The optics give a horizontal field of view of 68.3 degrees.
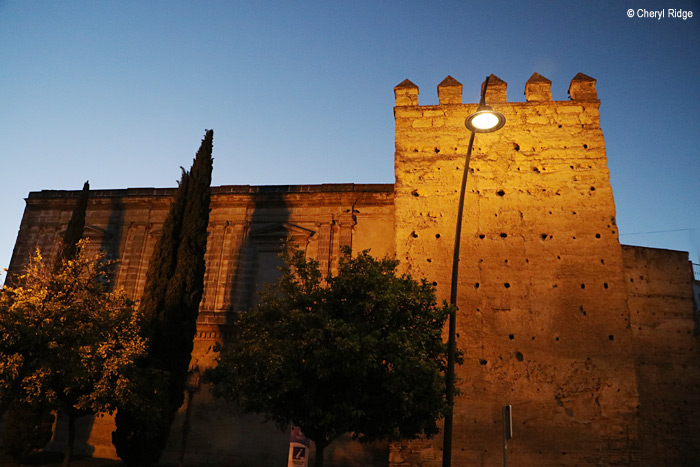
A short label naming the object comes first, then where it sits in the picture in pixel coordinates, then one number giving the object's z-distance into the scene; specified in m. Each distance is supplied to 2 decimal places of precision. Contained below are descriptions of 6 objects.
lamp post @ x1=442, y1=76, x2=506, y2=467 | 9.20
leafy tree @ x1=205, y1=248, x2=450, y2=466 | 9.73
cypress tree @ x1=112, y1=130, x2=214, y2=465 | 14.43
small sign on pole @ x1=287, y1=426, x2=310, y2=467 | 9.85
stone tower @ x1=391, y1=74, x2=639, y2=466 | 13.12
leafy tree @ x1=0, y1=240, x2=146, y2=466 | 11.00
